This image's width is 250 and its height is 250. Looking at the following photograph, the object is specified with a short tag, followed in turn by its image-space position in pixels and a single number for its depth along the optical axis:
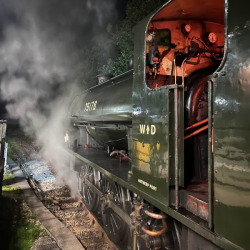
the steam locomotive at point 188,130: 1.59
